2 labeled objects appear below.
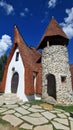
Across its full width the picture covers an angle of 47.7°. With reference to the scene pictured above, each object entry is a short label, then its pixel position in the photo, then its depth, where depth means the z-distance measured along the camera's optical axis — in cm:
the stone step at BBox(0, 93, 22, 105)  727
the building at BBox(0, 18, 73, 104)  803
